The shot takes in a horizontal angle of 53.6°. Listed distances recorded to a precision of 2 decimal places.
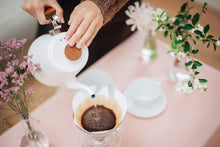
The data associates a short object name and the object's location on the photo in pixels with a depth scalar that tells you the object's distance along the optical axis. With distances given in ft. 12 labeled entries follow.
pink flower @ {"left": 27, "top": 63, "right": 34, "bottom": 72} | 2.21
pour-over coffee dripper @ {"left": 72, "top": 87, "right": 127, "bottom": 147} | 2.74
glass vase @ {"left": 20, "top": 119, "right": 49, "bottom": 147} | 2.78
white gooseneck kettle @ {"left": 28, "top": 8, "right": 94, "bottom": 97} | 2.30
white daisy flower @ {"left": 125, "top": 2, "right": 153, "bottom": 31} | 3.57
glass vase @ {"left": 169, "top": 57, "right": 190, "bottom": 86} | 3.79
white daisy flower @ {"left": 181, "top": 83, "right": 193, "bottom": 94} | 2.71
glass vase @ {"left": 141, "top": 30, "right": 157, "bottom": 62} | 4.00
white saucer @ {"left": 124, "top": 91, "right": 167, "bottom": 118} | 3.44
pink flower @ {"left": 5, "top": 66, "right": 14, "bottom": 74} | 2.14
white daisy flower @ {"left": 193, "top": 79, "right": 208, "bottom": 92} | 2.69
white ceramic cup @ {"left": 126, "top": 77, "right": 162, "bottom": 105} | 3.50
